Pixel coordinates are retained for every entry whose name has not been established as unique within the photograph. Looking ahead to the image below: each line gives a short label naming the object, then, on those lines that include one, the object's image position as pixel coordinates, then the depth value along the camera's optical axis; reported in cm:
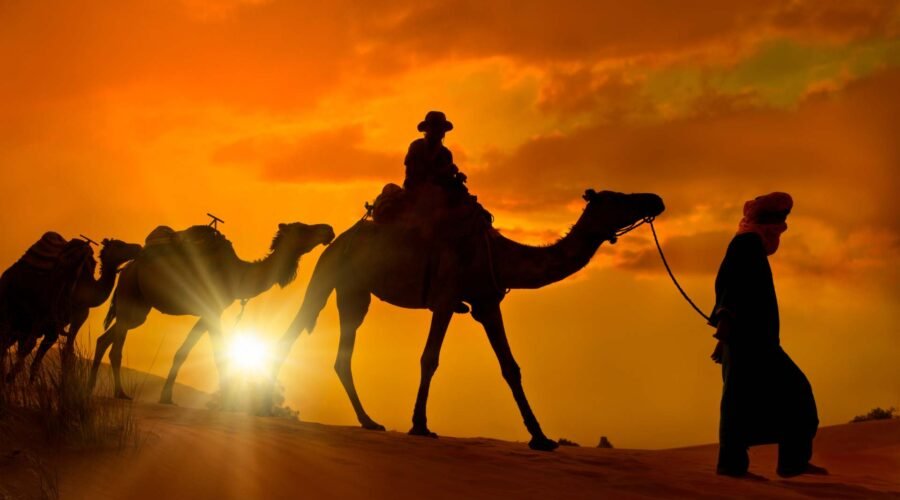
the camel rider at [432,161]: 1238
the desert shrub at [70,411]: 738
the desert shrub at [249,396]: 1295
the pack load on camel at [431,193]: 1220
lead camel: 1153
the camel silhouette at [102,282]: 1544
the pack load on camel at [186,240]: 1498
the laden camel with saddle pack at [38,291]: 1364
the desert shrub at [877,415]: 2086
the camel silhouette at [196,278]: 1437
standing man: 988
